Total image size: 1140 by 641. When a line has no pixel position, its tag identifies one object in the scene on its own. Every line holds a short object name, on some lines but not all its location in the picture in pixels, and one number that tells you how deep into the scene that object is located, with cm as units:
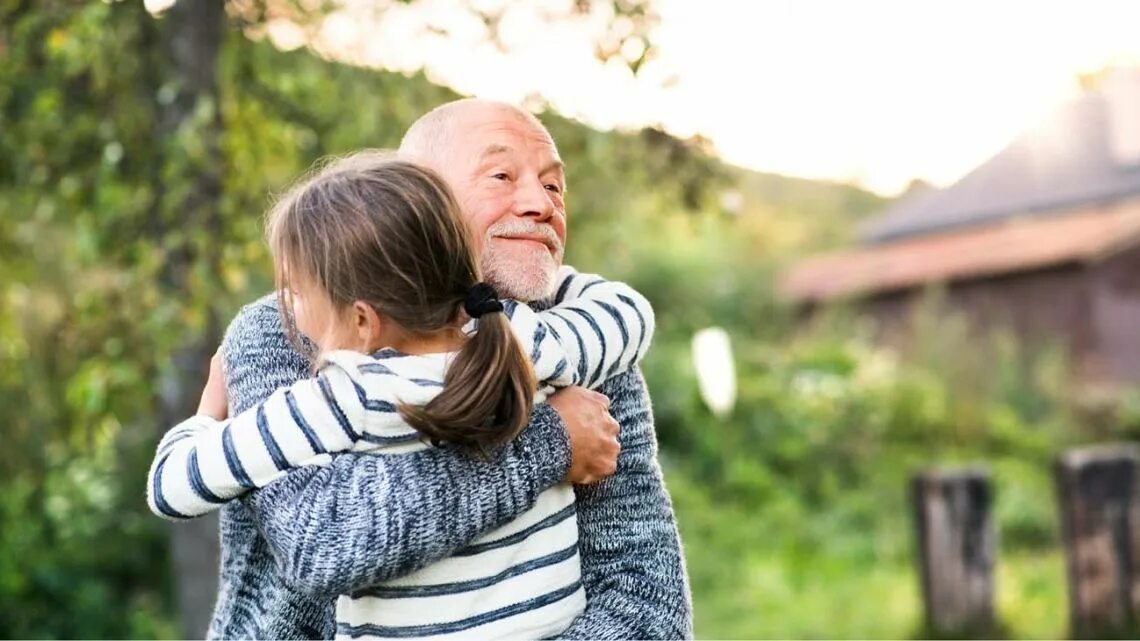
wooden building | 1384
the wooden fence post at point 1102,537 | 573
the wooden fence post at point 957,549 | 601
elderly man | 150
